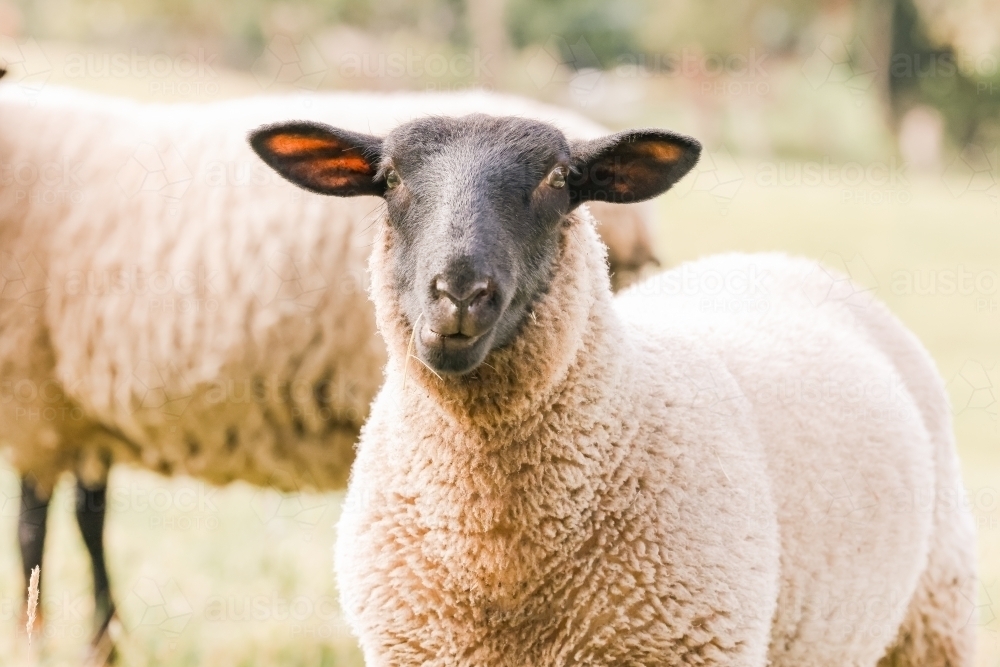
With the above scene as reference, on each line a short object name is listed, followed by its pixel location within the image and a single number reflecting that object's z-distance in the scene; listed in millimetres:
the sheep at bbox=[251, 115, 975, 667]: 5055
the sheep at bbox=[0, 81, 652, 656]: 9258
